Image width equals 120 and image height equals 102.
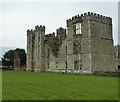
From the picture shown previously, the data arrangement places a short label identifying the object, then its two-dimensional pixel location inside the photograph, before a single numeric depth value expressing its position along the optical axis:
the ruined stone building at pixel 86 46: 24.03
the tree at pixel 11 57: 52.10
